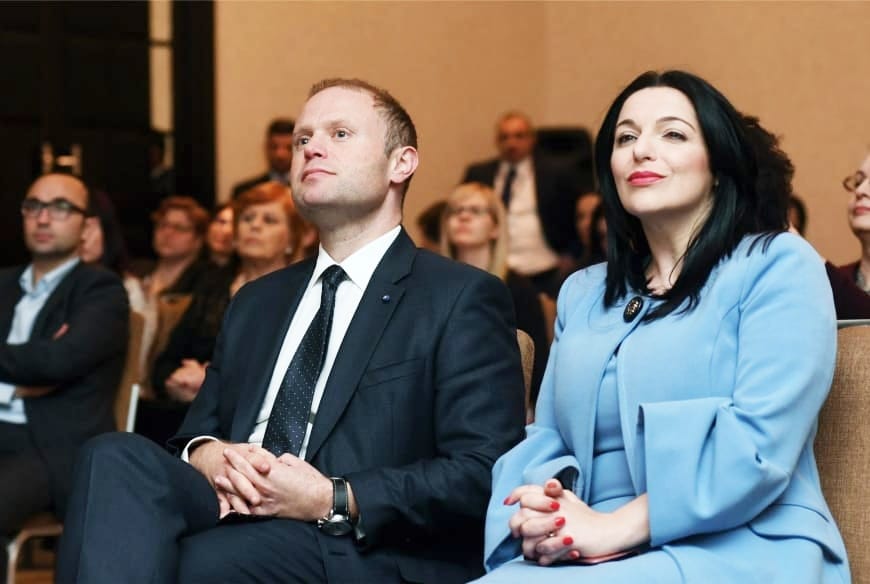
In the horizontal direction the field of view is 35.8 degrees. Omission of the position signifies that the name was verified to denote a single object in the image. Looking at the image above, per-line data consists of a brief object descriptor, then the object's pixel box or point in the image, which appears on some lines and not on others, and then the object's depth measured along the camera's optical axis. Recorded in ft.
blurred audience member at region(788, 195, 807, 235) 16.05
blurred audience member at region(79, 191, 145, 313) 14.76
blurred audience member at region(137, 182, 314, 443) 15.61
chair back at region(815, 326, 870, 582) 7.28
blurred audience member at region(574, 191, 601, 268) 18.66
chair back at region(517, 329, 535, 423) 9.14
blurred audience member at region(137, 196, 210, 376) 20.51
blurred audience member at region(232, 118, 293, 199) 22.17
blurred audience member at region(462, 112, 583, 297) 23.50
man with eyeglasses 12.08
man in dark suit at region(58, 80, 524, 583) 7.46
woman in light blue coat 6.54
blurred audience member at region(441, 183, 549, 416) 17.19
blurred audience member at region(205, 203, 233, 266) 19.08
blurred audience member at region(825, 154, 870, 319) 10.41
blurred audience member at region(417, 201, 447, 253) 20.49
